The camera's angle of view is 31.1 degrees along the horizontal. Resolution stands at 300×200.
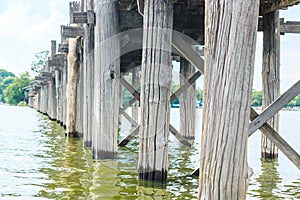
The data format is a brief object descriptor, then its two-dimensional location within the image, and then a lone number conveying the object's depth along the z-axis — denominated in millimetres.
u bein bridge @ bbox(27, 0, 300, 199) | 3549
